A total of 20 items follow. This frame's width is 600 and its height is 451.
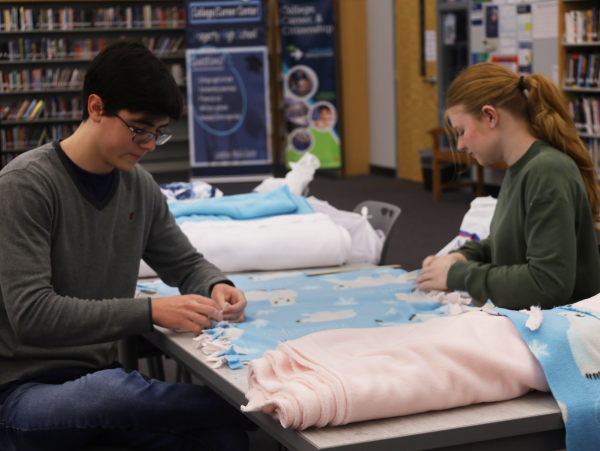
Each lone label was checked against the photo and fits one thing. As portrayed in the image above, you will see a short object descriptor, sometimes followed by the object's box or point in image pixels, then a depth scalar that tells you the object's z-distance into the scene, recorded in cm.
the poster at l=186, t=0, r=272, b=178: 791
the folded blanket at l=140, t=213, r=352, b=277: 232
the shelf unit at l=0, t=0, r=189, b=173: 867
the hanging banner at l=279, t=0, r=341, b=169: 842
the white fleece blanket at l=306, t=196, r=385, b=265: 279
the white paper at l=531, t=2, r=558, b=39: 597
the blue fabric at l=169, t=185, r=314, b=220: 266
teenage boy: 137
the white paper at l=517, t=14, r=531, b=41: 631
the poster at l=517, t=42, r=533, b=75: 635
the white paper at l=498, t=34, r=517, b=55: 653
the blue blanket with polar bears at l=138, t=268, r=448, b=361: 157
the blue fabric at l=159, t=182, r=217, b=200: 309
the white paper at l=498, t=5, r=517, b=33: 648
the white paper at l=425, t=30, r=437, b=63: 760
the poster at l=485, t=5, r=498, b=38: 670
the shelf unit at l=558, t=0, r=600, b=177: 563
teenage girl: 155
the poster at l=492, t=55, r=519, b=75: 655
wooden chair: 684
